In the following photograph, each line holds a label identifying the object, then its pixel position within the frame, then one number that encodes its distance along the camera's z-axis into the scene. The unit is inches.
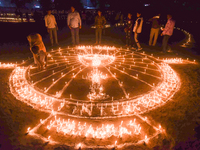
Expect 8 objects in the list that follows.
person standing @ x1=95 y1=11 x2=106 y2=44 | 435.5
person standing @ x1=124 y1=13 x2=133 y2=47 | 402.9
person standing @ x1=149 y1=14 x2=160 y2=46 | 400.7
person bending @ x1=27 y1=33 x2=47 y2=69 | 255.4
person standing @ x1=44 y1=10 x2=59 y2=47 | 405.7
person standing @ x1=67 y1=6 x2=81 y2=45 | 411.2
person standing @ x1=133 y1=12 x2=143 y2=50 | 378.0
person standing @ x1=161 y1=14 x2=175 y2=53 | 357.7
